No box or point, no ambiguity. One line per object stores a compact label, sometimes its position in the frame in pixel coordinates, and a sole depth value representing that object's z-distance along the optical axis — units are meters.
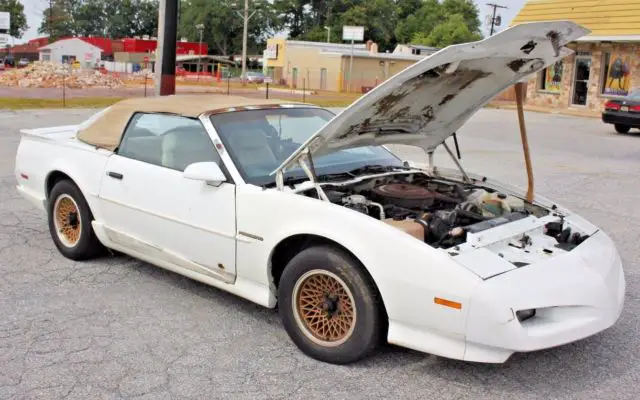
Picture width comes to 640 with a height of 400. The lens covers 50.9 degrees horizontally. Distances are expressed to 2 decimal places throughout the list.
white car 3.46
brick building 28.16
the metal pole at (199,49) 89.53
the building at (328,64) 53.38
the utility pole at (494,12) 61.66
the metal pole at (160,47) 12.16
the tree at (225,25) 102.44
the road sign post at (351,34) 51.40
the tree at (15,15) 108.87
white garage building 84.62
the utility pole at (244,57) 59.53
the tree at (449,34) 80.44
